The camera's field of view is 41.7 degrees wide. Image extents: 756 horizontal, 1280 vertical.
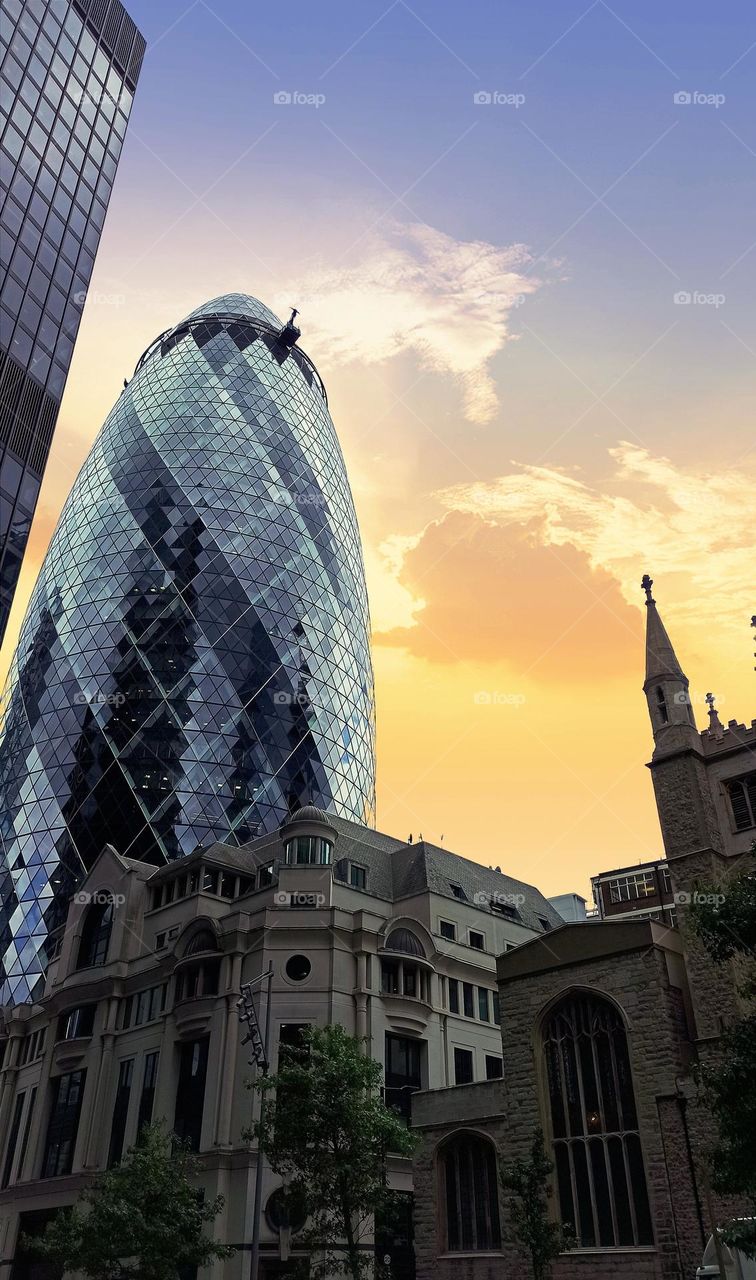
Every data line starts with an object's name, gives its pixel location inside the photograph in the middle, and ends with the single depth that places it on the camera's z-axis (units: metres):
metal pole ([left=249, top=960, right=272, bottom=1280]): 30.50
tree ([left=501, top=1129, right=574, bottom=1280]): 27.47
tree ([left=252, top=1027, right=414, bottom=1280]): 28.59
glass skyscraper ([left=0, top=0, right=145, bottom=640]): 46.16
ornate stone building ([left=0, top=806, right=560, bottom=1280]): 47.66
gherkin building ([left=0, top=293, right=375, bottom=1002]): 77.62
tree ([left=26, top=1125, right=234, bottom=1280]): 35.56
